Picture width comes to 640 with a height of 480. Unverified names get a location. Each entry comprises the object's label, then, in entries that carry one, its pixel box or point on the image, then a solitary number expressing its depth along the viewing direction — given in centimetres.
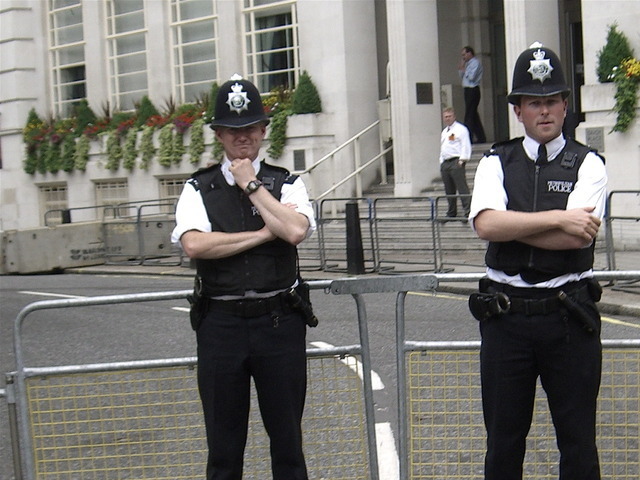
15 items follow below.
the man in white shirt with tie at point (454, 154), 1917
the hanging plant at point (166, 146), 2700
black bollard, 1673
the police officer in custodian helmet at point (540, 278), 468
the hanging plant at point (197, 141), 2612
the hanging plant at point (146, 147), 2761
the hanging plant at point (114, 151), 2873
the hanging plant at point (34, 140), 3117
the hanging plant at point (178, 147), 2673
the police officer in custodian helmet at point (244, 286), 489
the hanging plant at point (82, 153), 2978
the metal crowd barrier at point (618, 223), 1341
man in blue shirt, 2173
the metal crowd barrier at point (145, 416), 547
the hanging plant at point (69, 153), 3027
